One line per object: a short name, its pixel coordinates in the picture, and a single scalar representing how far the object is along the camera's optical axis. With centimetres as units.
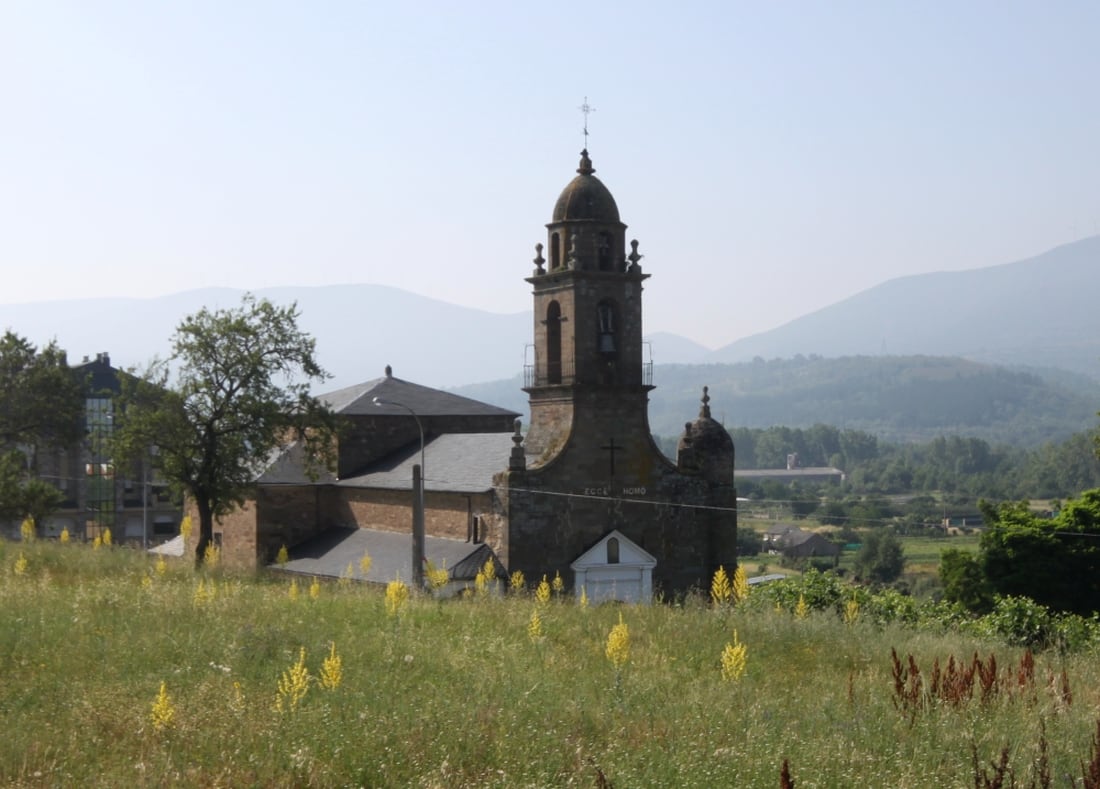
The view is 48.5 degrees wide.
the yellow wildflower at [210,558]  2923
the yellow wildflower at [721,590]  2330
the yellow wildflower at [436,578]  2762
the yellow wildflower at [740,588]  2425
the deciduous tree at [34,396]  3894
